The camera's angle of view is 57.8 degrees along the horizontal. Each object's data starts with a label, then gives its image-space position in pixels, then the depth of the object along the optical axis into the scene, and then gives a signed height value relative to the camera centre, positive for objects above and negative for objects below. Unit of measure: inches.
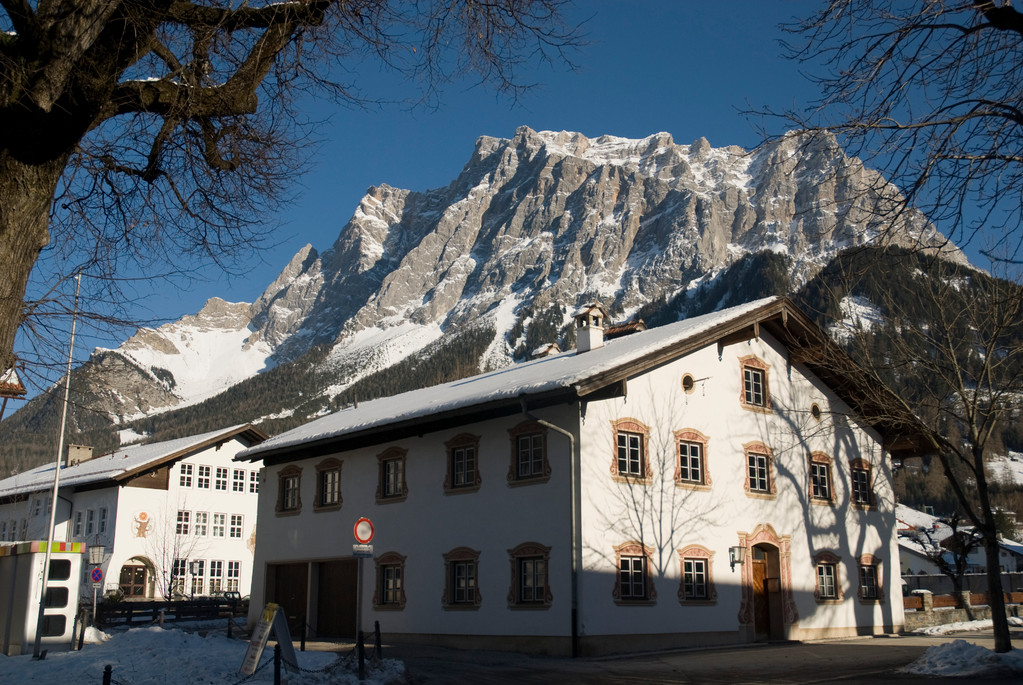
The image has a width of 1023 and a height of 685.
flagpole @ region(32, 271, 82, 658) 783.1 -30.0
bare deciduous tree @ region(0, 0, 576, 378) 248.5 +140.1
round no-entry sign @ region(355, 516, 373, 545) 671.8 +21.7
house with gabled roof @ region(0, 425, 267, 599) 1851.6 +98.7
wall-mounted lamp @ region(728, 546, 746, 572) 990.4 +6.0
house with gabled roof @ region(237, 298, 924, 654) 891.4 +65.6
